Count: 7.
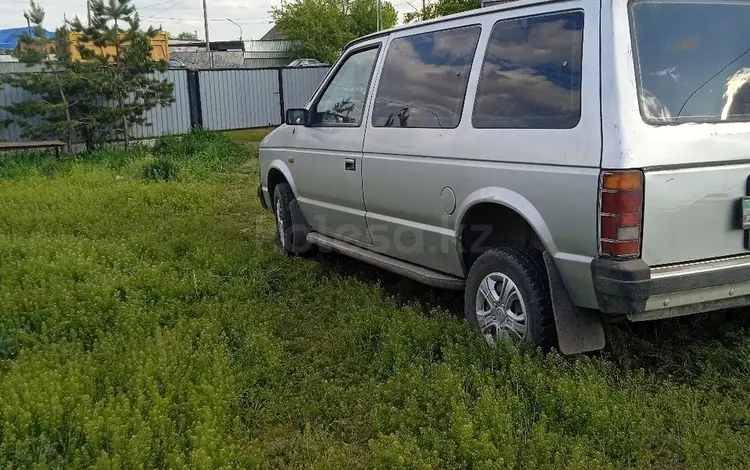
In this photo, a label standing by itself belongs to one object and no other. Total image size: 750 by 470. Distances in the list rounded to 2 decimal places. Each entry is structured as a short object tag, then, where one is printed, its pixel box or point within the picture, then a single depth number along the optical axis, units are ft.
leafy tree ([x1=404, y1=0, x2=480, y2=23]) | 81.66
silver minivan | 10.89
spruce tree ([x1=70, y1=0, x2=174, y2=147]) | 43.47
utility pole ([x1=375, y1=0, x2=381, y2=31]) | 139.99
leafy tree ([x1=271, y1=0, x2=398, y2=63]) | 139.44
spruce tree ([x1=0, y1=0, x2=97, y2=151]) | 41.09
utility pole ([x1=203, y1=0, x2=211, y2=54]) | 150.85
